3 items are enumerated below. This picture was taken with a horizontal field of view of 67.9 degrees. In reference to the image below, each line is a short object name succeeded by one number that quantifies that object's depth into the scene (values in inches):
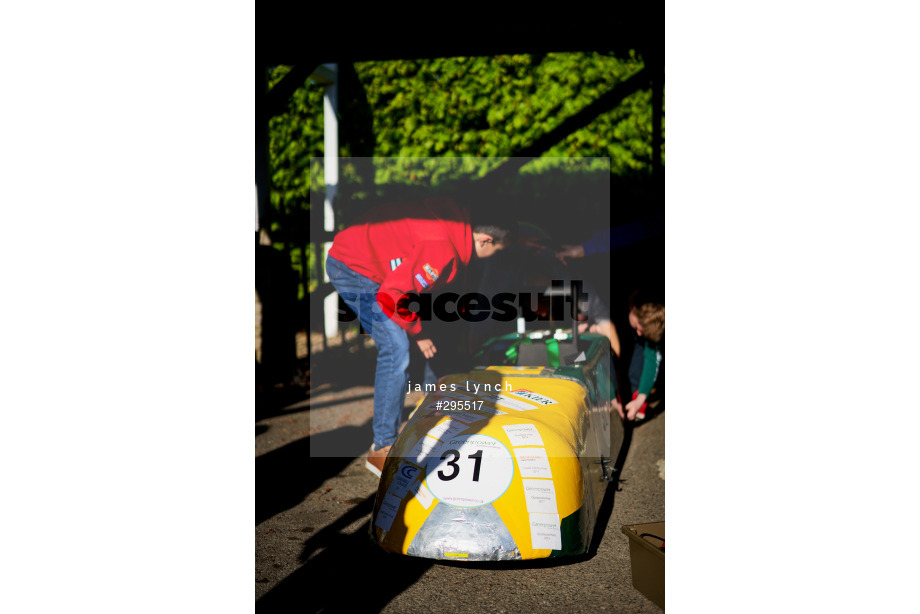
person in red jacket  154.0
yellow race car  107.4
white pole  252.2
